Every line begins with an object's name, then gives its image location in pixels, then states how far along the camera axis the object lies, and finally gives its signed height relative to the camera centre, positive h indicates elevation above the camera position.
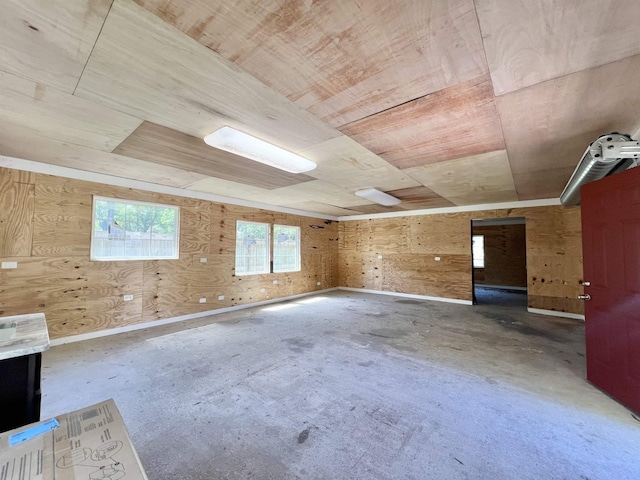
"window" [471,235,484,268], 9.52 -0.04
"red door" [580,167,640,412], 2.10 -0.29
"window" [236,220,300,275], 6.01 -0.01
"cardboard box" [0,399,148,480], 0.63 -0.57
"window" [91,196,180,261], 4.02 +0.28
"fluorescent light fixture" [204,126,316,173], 2.41 +1.03
